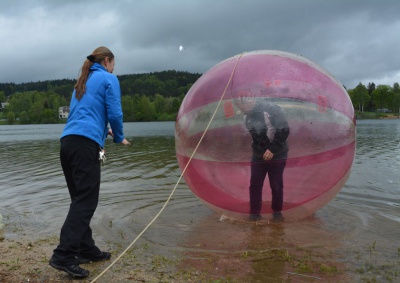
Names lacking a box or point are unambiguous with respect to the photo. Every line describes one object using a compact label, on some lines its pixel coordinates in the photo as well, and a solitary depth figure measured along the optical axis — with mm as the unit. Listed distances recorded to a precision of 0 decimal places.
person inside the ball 4863
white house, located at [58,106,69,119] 134225
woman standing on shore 4031
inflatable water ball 4945
